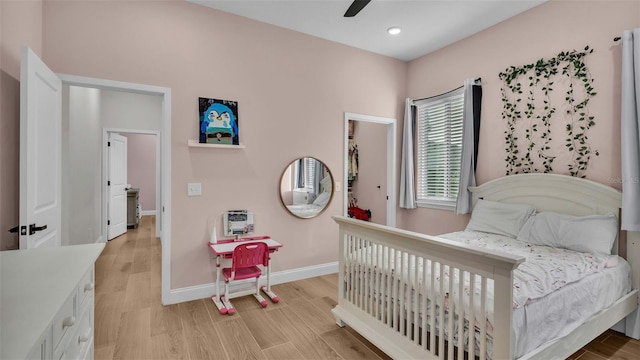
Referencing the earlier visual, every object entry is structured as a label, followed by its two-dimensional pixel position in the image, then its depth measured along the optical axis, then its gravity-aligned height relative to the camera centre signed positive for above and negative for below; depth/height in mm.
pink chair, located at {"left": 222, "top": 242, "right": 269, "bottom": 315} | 2777 -797
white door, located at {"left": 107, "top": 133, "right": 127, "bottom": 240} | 5527 -175
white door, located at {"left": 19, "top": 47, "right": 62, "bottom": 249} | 1844 +147
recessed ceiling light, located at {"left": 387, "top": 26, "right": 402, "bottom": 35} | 3531 +1716
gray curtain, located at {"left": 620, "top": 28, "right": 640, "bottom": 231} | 2348 +388
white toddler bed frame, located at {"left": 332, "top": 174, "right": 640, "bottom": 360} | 1521 -677
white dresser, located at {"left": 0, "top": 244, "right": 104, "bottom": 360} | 780 -387
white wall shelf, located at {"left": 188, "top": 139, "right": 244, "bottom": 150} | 2995 +317
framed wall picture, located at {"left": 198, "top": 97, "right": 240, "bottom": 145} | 3080 +567
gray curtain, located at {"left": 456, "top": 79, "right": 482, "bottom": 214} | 3617 +492
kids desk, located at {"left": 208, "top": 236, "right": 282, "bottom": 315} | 2852 -690
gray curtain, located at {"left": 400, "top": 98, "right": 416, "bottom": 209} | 4359 +226
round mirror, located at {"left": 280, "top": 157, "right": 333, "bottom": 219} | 3598 -110
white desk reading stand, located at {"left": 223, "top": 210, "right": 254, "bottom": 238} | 3213 -474
